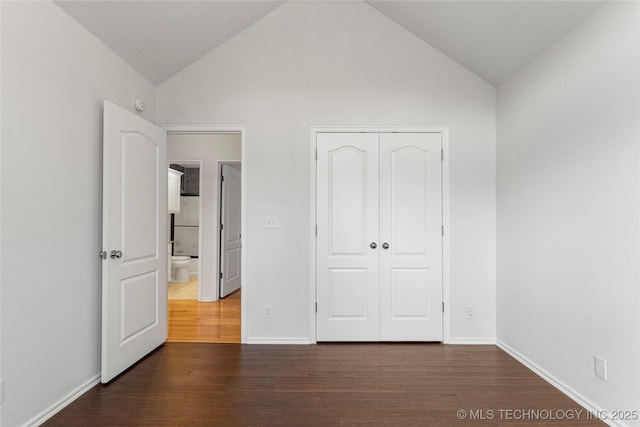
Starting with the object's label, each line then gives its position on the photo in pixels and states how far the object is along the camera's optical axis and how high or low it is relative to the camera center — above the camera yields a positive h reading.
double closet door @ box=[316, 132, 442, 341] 3.20 -0.20
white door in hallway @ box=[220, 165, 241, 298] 4.98 -0.26
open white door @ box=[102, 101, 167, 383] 2.40 -0.20
